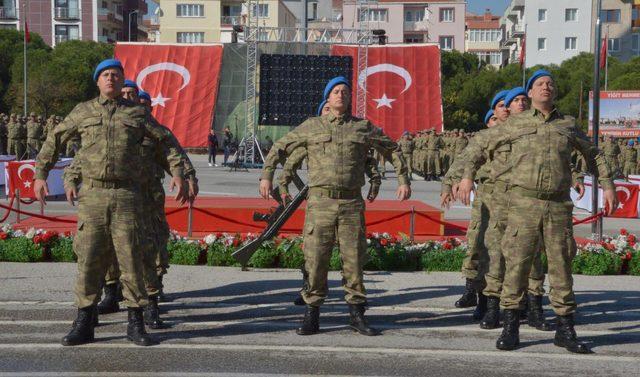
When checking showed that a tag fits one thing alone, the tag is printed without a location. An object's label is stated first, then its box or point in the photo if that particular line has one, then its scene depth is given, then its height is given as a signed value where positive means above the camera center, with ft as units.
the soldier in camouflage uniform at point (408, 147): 115.65 -0.42
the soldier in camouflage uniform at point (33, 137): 110.22 +0.44
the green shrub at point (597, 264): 36.29 -4.91
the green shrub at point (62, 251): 37.70 -4.74
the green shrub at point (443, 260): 36.70 -4.86
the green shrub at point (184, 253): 37.78 -4.81
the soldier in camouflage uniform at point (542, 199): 22.82 -1.43
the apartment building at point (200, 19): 281.33 +39.74
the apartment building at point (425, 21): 343.26 +48.57
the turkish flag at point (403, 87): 148.25 +9.66
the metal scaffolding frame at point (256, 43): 107.86 +12.31
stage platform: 43.70 -3.89
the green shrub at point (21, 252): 37.52 -4.77
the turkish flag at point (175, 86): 147.02 +9.41
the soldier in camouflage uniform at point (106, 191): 23.06 -1.32
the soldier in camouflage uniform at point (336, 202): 24.88 -1.67
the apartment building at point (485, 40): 411.13 +49.50
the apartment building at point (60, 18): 304.91 +42.92
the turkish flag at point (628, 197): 60.29 -3.54
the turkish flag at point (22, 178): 59.98 -2.58
